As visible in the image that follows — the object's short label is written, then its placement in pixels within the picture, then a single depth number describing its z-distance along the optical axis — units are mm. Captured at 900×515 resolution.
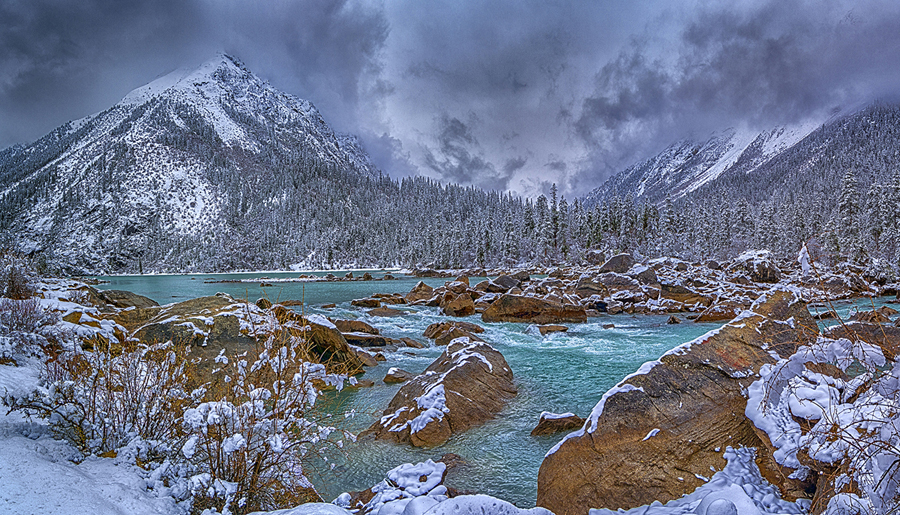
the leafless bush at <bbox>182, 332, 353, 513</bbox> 4055
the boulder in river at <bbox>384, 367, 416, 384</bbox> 12805
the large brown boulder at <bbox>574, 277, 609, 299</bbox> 33244
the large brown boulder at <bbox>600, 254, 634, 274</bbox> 42844
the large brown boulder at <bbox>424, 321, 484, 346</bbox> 17916
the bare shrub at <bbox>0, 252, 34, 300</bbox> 12398
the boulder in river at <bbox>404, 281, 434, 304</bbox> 35116
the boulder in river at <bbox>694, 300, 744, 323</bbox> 22984
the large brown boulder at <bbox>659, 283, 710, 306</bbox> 28945
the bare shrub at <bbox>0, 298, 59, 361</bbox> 7213
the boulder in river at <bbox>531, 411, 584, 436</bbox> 8742
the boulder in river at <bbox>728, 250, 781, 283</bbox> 41781
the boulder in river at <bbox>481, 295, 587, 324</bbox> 23625
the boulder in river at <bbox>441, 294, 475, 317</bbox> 26906
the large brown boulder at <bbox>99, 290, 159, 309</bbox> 20906
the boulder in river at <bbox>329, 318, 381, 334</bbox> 19406
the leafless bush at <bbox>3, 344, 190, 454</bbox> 4695
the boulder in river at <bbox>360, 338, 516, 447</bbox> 8625
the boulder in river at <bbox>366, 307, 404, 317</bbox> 27667
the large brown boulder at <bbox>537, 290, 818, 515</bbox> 5430
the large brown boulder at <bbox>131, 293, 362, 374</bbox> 11047
